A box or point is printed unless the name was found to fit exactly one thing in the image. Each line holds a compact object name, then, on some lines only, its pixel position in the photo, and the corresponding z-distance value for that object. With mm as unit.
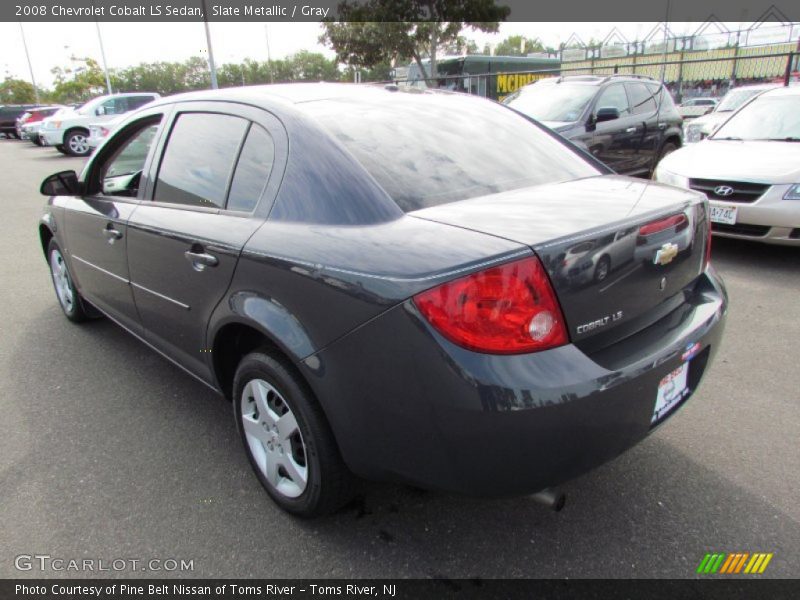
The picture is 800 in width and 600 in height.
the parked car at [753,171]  4805
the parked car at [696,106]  24647
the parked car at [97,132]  18078
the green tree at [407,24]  25969
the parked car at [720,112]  10734
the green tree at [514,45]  90744
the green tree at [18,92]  68275
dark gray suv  7588
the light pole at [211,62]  22266
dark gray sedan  1612
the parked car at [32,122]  24061
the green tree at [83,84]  67562
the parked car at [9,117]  30969
